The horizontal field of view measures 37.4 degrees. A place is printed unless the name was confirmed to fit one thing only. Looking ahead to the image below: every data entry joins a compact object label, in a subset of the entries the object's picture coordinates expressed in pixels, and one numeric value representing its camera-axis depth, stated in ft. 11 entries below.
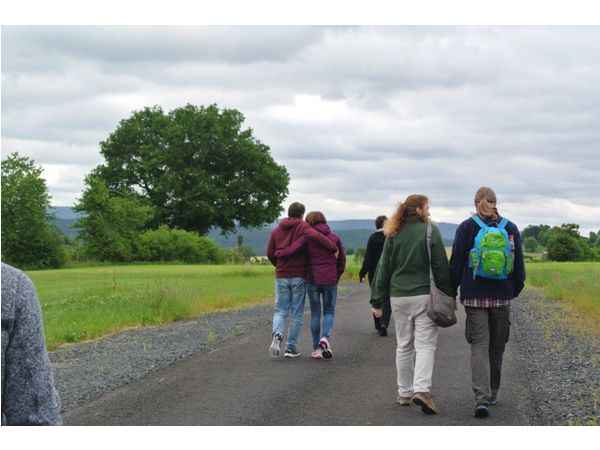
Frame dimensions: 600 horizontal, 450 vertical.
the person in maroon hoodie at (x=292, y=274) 44.50
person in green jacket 31.12
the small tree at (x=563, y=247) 281.54
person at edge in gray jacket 8.86
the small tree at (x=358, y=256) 203.06
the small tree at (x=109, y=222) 231.50
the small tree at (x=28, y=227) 250.78
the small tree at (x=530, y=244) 295.28
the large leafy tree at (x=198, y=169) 256.32
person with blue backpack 29.55
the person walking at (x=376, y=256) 54.34
